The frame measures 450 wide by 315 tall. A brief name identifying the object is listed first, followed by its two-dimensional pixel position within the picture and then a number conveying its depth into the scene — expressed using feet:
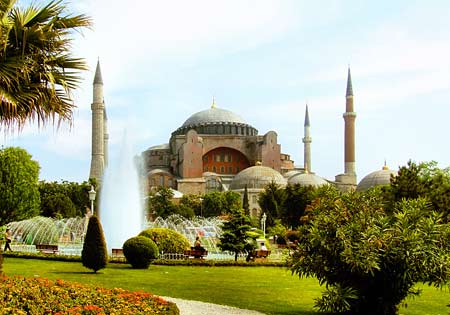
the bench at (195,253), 64.85
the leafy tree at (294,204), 141.38
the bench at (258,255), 69.92
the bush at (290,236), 105.99
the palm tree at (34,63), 21.49
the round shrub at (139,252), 54.65
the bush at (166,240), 65.36
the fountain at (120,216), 79.95
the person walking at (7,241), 69.26
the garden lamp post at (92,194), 72.50
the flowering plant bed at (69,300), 20.86
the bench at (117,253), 64.62
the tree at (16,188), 96.84
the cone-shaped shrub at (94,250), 47.07
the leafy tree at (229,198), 190.19
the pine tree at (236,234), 69.36
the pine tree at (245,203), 168.55
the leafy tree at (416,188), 69.82
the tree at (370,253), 27.99
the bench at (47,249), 69.36
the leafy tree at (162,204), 175.83
